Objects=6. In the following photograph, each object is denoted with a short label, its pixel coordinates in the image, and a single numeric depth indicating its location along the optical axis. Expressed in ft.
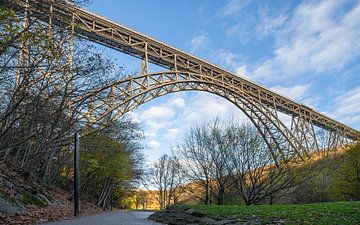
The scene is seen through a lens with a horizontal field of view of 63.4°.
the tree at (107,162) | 56.85
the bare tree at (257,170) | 53.93
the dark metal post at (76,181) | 38.93
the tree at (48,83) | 22.13
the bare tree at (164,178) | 146.73
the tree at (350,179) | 63.00
